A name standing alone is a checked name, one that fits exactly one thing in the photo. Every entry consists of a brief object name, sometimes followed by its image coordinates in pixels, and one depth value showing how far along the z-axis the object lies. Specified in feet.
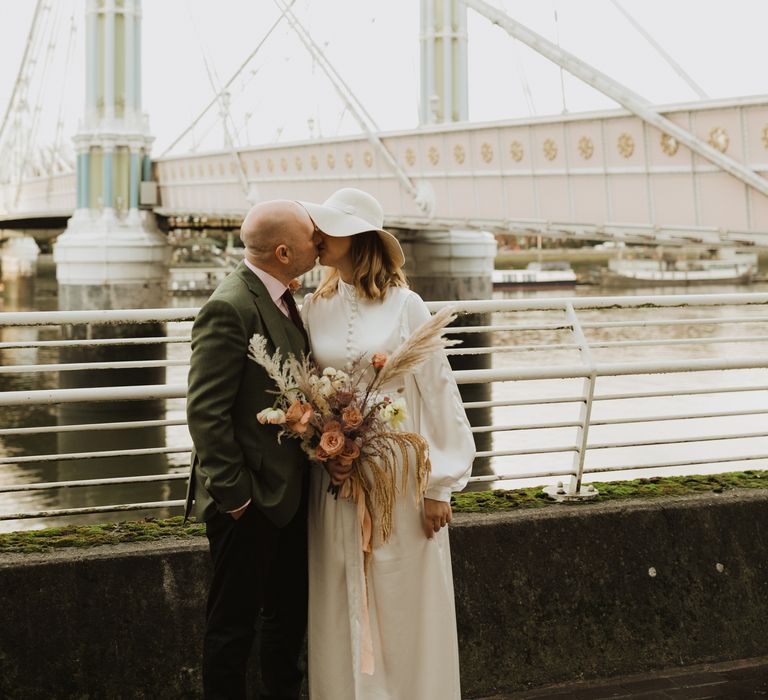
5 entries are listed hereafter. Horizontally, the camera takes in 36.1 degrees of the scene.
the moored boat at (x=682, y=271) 151.33
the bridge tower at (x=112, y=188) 81.35
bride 8.30
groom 7.82
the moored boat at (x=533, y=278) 150.51
